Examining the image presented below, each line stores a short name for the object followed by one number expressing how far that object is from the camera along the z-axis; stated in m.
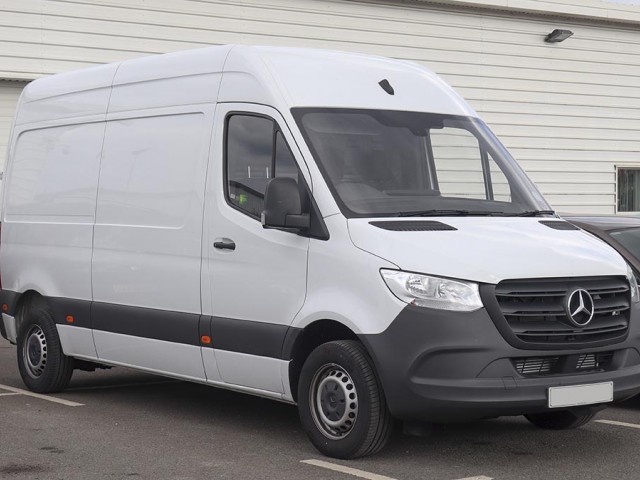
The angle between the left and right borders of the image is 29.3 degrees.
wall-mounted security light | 19.20
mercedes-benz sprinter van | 6.71
